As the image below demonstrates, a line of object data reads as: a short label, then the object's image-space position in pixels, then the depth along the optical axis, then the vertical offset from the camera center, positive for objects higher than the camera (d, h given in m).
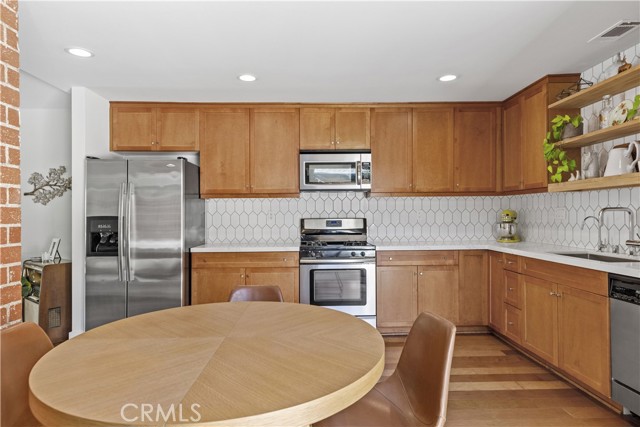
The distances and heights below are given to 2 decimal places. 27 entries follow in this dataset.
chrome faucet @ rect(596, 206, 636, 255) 2.39 -0.02
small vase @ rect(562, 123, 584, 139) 2.84 +0.68
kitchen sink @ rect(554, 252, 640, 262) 2.52 -0.31
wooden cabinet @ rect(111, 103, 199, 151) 3.69 +0.95
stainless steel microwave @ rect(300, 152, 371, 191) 3.74 +0.47
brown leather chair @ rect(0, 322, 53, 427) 1.20 -0.55
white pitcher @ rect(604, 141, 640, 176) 2.26 +0.37
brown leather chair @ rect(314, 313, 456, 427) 1.23 -0.67
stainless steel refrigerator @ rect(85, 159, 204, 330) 3.19 -0.19
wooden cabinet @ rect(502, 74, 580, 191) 3.04 +0.80
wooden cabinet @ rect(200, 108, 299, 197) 3.77 +0.69
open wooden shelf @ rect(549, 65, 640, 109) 2.20 +0.88
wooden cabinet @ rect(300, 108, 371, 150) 3.77 +0.95
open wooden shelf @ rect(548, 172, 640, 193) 2.12 +0.22
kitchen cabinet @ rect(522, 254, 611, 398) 2.13 -0.73
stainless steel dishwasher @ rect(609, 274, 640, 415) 1.91 -0.71
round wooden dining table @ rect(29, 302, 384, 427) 0.81 -0.45
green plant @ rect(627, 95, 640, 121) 2.11 +0.66
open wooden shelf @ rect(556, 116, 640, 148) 2.20 +0.57
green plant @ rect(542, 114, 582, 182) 2.75 +0.52
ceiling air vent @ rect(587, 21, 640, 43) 2.07 +1.14
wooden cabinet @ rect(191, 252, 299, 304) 3.47 -0.56
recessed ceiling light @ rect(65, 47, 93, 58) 2.51 +1.21
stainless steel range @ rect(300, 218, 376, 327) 3.48 -0.62
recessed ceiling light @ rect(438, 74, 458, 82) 3.03 +1.21
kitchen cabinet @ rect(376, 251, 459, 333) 3.54 -0.72
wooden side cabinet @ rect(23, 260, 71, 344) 3.22 -0.76
